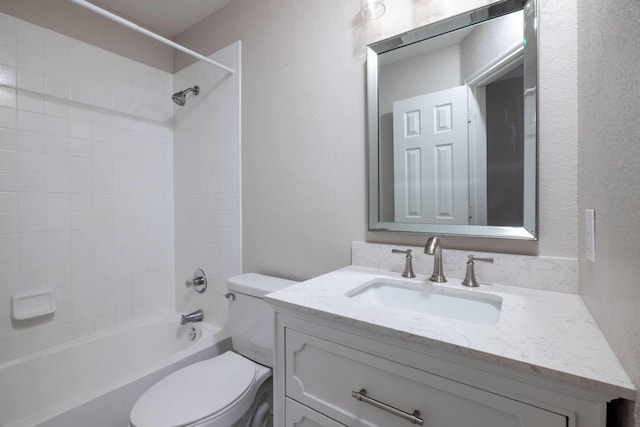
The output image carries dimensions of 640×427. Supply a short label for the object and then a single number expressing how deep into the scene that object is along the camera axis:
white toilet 0.94
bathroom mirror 0.89
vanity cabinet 0.48
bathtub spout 1.74
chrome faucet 0.90
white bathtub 1.10
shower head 1.83
